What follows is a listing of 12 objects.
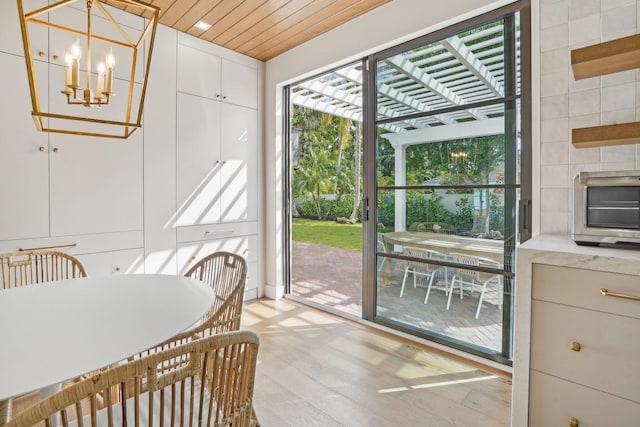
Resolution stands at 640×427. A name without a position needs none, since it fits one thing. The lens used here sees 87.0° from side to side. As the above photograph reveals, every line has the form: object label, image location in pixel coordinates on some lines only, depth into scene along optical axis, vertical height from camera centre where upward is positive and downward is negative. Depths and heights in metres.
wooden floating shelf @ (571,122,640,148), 1.38 +0.32
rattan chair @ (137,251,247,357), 1.50 -0.40
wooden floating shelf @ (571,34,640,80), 1.33 +0.62
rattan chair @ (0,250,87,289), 1.74 -0.33
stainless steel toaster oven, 1.38 +0.01
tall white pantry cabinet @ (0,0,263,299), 2.24 +0.32
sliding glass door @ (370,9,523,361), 2.21 +0.19
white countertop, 1.23 -0.18
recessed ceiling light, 2.87 +1.59
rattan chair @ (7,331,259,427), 0.57 -0.34
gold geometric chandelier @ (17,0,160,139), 2.33 +1.13
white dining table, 0.82 -0.37
